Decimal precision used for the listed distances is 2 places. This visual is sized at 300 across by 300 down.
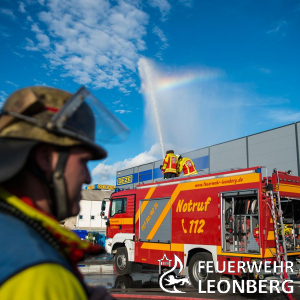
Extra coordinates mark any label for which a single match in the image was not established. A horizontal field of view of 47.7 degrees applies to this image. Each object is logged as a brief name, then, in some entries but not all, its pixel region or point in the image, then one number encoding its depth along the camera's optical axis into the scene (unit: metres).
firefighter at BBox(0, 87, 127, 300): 0.77
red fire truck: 8.12
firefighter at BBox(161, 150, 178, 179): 11.80
